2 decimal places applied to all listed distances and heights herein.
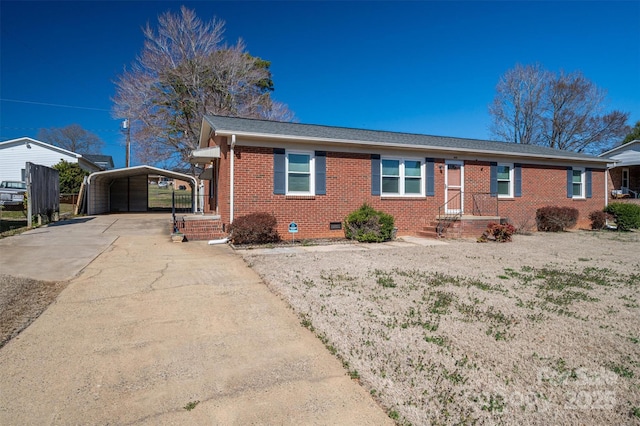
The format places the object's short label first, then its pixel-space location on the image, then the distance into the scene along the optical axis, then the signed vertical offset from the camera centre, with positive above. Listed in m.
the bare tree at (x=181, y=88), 22.55 +8.12
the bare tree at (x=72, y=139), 46.68 +9.89
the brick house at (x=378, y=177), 10.46 +1.14
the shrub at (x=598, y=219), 15.26 -0.40
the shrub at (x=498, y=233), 10.90 -0.68
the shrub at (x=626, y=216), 14.66 -0.27
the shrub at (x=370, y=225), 10.48 -0.40
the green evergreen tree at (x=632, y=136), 35.41 +7.16
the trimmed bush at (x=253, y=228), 9.48 -0.42
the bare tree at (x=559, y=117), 31.25 +8.28
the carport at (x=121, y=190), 17.86 +1.41
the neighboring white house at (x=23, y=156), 23.97 +3.87
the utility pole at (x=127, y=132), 23.54 +5.75
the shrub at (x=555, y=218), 14.02 -0.31
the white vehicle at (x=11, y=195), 16.05 +0.88
